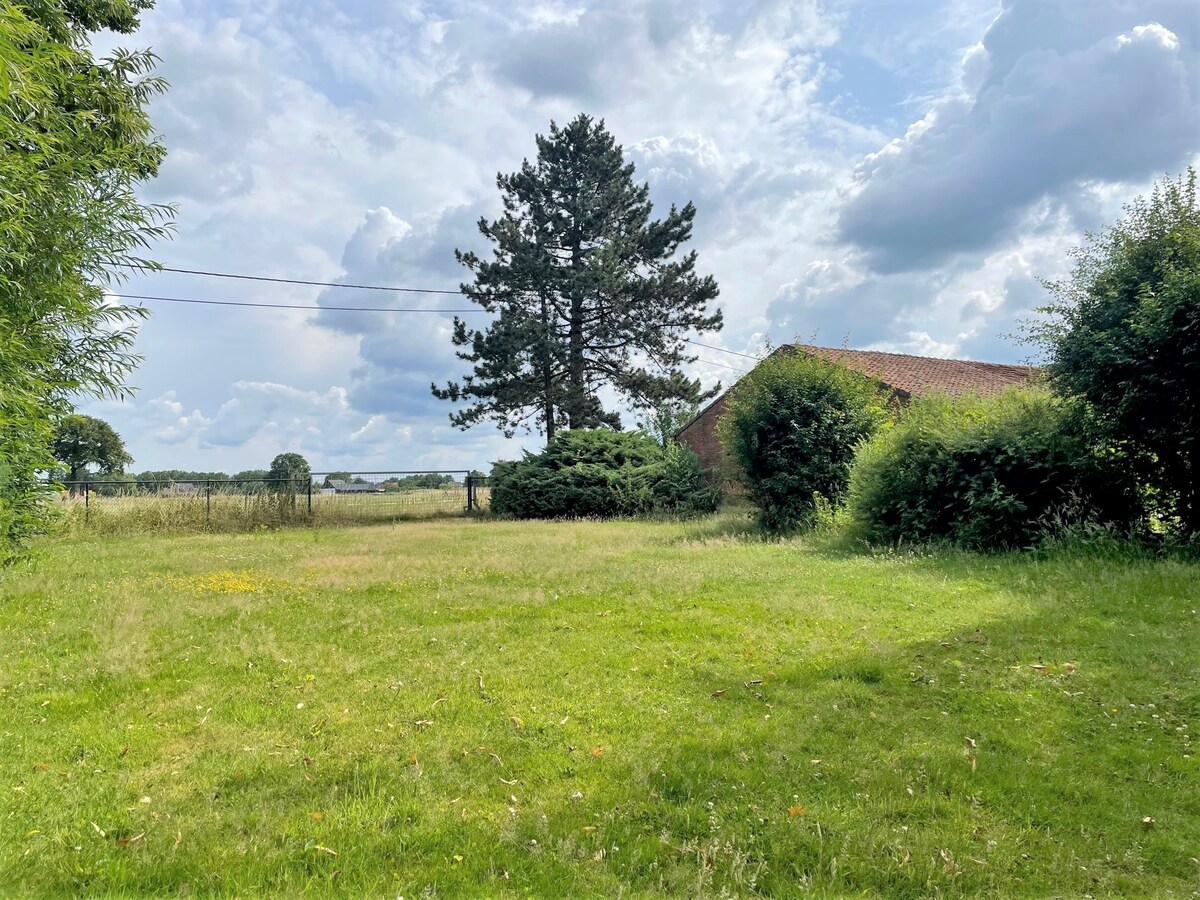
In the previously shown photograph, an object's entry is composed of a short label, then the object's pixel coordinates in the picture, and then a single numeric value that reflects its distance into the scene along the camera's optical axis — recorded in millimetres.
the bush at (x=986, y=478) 9500
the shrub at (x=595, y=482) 22109
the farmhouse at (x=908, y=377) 23967
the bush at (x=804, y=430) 14039
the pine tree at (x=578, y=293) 25734
